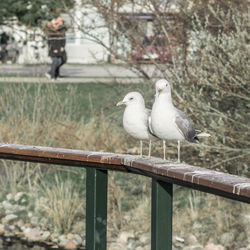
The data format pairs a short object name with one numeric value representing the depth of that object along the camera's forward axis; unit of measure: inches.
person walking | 1182.2
